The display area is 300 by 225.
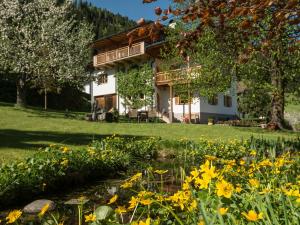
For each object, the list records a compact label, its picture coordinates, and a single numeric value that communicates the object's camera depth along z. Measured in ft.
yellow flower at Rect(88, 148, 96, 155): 16.84
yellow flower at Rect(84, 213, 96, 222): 4.18
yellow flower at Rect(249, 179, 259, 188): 5.10
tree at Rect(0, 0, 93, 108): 55.96
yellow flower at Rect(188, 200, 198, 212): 4.52
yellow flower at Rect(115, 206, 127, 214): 4.45
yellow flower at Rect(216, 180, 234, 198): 3.92
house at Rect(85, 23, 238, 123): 70.88
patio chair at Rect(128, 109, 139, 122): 65.05
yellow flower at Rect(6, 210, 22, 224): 4.18
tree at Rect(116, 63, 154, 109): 74.72
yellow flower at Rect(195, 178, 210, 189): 4.02
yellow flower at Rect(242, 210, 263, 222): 3.05
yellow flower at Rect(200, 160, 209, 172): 4.41
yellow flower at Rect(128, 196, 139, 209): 4.57
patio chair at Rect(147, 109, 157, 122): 68.35
